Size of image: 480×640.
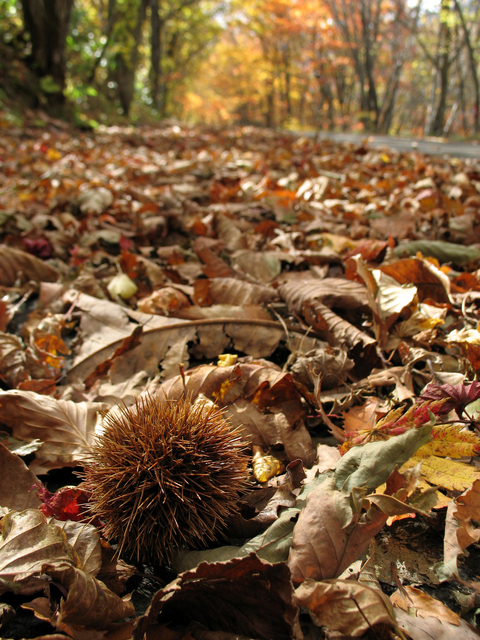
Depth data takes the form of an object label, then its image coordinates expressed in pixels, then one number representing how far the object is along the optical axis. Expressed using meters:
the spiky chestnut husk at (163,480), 0.19
